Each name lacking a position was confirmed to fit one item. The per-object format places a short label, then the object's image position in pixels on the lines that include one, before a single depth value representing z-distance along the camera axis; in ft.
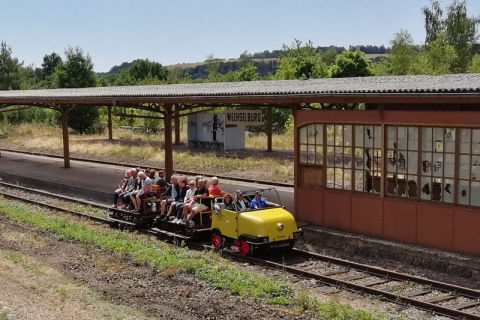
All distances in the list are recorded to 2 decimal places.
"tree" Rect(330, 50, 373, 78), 147.54
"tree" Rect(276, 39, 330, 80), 141.79
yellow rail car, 38.83
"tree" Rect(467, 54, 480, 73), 129.30
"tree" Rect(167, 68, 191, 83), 439.76
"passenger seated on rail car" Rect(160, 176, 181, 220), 46.42
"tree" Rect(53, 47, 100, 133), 158.30
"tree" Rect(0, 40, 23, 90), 199.53
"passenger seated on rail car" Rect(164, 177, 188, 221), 45.69
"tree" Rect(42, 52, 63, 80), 460.88
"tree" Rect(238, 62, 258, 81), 169.48
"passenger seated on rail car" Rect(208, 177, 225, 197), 43.39
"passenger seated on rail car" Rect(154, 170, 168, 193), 49.78
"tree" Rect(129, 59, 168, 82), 360.69
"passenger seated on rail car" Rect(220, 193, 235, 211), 41.06
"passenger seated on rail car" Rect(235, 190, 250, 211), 40.68
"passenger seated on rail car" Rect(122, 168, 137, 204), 50.36
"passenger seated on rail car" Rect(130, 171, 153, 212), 48.87
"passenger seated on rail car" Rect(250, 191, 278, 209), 41.07
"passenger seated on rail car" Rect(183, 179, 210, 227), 43.86
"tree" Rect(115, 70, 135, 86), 350.29
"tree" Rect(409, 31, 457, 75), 148.16
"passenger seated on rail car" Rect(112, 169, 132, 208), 51.81
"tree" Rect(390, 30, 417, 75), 165.68
